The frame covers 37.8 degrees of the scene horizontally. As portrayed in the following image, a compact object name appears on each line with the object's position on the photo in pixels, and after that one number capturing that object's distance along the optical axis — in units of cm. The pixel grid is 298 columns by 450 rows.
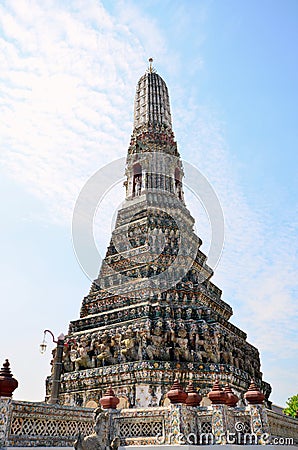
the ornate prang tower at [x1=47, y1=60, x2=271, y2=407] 2041
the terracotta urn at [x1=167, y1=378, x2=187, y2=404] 1222
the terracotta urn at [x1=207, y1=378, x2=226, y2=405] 1212
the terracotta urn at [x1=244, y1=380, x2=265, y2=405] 1192
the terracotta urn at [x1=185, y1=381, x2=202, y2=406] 1295
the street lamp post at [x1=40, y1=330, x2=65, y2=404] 1683
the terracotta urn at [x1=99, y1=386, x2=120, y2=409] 1357
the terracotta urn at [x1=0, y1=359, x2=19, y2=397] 1065
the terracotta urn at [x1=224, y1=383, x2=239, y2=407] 1250
